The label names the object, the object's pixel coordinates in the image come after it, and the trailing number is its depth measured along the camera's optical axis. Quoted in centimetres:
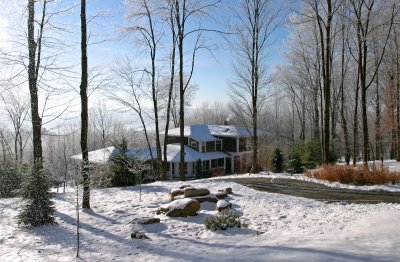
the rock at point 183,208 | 842
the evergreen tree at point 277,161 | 2236
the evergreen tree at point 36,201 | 823
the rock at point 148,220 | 788
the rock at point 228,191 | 1101
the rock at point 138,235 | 708
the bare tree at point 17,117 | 2721
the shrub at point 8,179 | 1359
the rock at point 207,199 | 959
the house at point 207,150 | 3122
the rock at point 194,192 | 983
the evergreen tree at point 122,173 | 1462
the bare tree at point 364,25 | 1609
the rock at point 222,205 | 866
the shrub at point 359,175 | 1224
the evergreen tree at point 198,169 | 3038
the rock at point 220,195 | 1014
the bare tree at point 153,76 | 1931
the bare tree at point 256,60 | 1977
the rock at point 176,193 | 1040
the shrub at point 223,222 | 726
